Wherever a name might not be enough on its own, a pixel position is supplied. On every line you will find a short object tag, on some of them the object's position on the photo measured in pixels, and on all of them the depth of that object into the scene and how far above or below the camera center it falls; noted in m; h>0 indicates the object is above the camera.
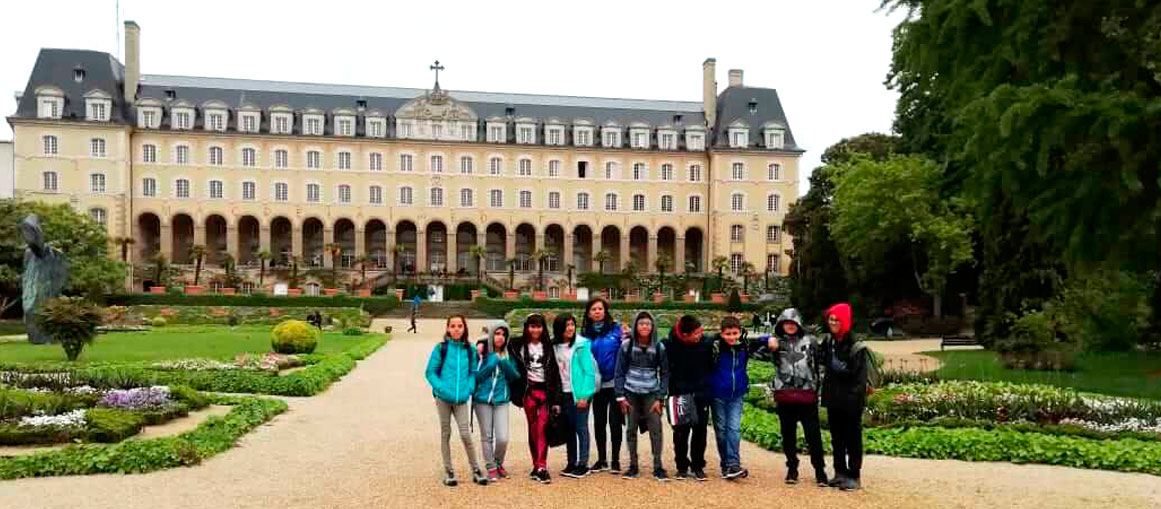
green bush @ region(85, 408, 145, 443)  9.20 -1.52
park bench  26.84 -2.21
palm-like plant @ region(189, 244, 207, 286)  53.50 +0.52
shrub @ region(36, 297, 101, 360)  17.27 -1.00
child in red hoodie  7.36 -0.96
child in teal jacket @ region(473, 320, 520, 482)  7.65 -1.01
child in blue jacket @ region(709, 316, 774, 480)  7.65 -0.96
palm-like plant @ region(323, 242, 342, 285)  57.06 +0.54
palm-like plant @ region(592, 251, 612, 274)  59.34 +0.16
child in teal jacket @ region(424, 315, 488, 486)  7.60 -0.87
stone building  58.16 +5.68
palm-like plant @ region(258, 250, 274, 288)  56.16 +0.08
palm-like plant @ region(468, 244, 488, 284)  59.28 +0.50
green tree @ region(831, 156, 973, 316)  30.78 +1.36
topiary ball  21.20 -1.62
